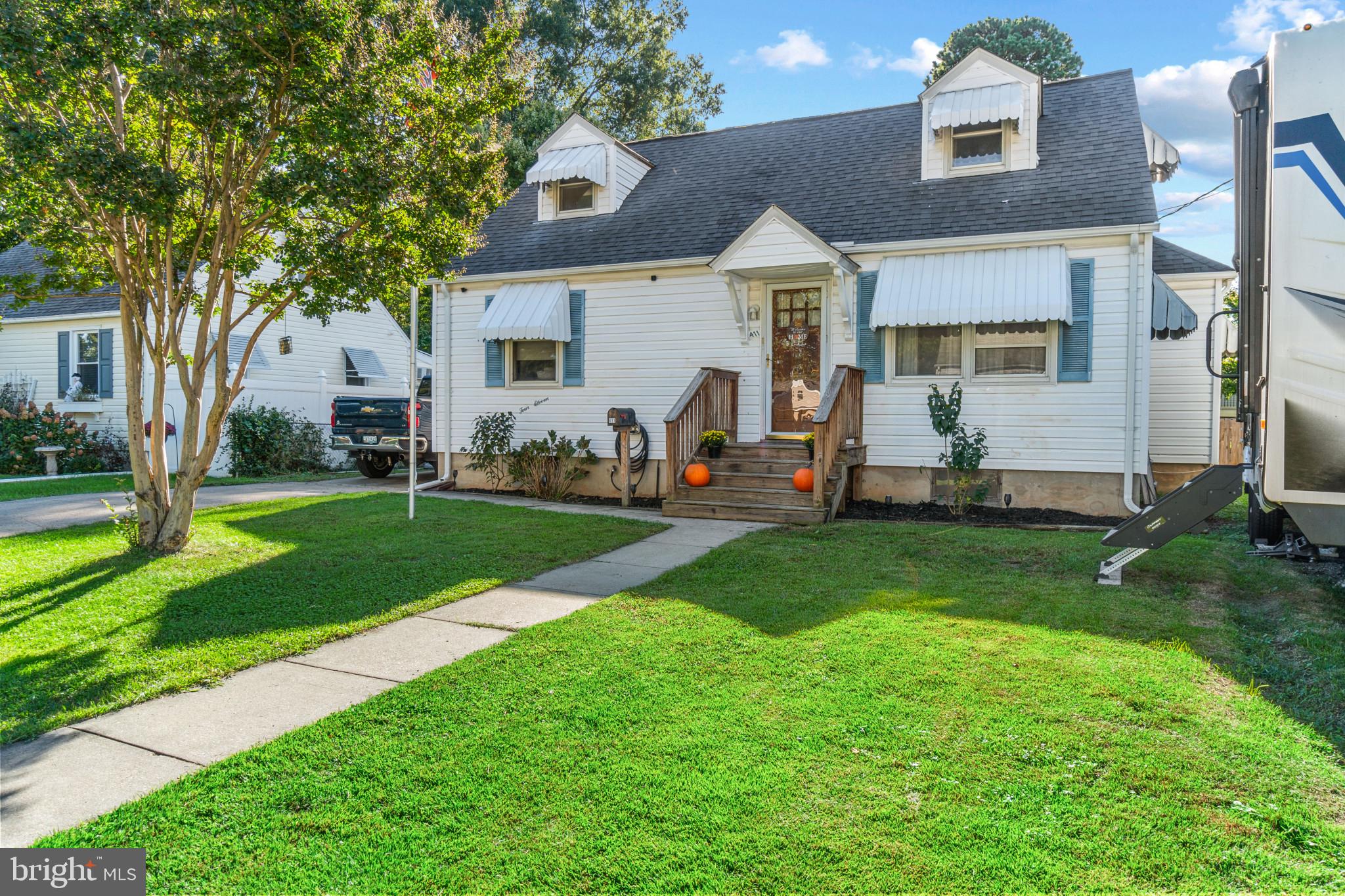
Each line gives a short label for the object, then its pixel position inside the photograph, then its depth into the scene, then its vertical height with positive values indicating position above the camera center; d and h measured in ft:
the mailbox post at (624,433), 34.04 -0.04
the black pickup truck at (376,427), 42.65 +0.33
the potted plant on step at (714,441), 33.32 -0.38
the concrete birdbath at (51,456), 47.55 -1.36
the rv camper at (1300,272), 14.17 +2.93
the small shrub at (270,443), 51.44 -0.67
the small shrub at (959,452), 30.63 -0.77
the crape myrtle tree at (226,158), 18.08 +7.16
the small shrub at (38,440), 48.55 -0.46
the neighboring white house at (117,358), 52.85 +5.42
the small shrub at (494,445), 38.40 -0.61
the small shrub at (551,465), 37.22 -1.56
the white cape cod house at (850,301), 30.12 +5.63
